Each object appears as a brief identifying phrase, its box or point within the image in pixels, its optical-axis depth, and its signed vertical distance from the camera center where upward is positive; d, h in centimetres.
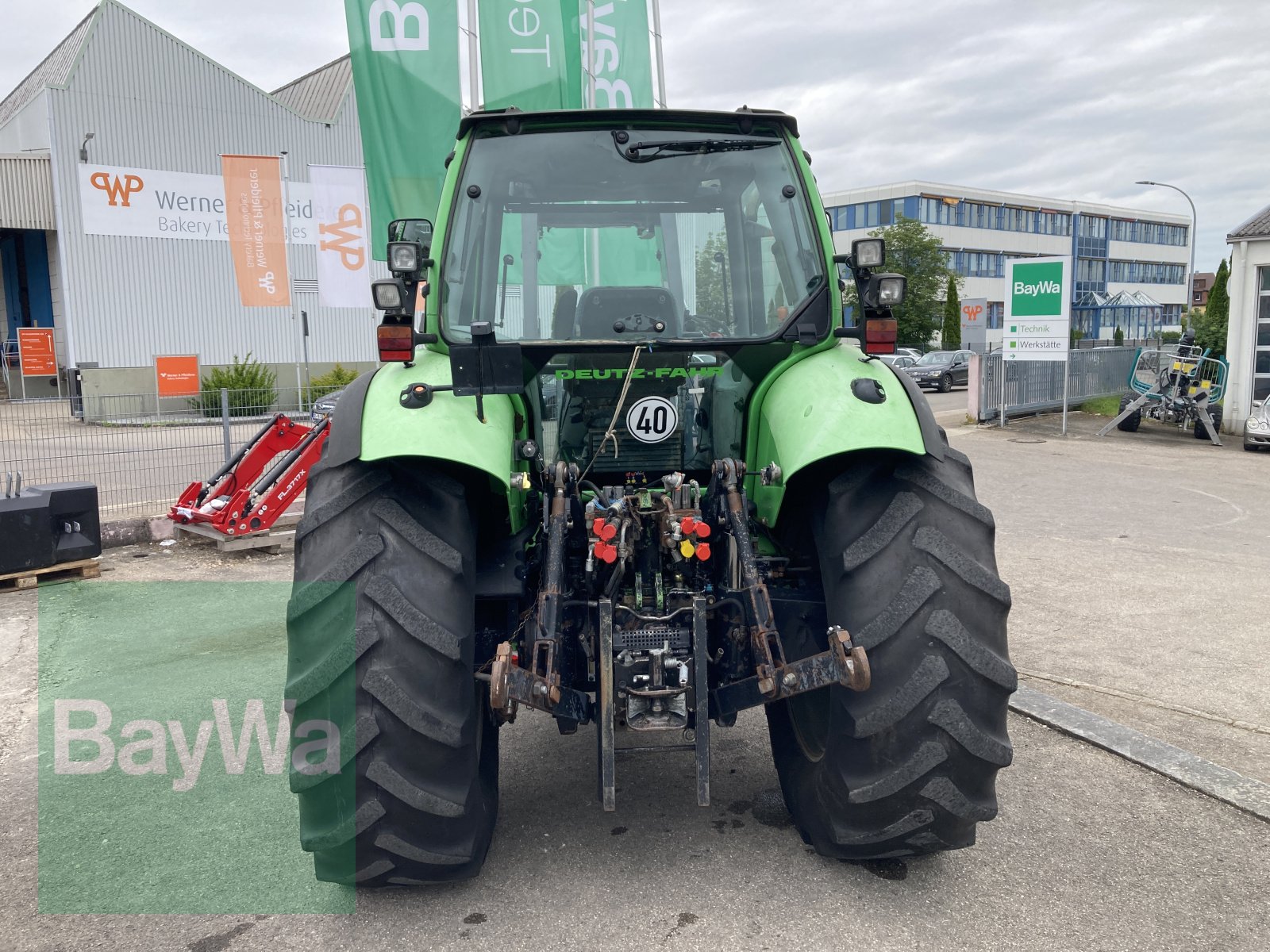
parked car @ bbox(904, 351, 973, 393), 3250 -124
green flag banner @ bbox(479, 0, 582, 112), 1118 +316
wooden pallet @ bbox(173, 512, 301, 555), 886 -173
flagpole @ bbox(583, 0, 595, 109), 1175 +327
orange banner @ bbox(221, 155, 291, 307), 2342 +294
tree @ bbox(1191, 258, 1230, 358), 2409 +19
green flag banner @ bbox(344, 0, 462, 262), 1073 +261
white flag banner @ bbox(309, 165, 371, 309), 2017 +215
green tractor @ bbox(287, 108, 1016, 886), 287 -57
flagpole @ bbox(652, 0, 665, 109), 1227 +353
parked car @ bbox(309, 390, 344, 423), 1463 -97
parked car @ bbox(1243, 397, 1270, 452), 1586 -158
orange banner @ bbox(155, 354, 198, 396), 1628 -52
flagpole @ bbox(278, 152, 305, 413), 2531 +235
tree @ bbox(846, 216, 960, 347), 5078 +321
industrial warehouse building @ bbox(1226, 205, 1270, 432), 1755 +11
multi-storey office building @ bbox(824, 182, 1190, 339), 6925 +689
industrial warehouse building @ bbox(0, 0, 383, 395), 2338 +358
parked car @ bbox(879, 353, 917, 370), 3256 -92
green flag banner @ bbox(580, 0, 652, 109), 1205 +337
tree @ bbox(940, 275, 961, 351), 5309 +37
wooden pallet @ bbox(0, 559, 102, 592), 766 -178
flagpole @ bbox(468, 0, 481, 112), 1109 +310
